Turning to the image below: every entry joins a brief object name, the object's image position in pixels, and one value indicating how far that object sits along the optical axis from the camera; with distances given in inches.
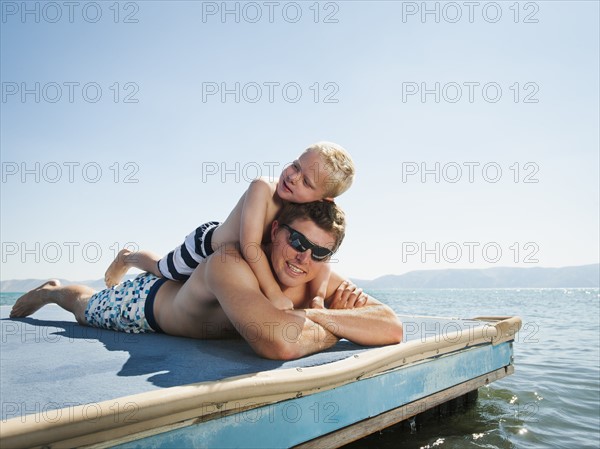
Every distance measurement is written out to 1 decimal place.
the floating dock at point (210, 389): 61.4
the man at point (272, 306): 95.6
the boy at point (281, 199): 105.3
